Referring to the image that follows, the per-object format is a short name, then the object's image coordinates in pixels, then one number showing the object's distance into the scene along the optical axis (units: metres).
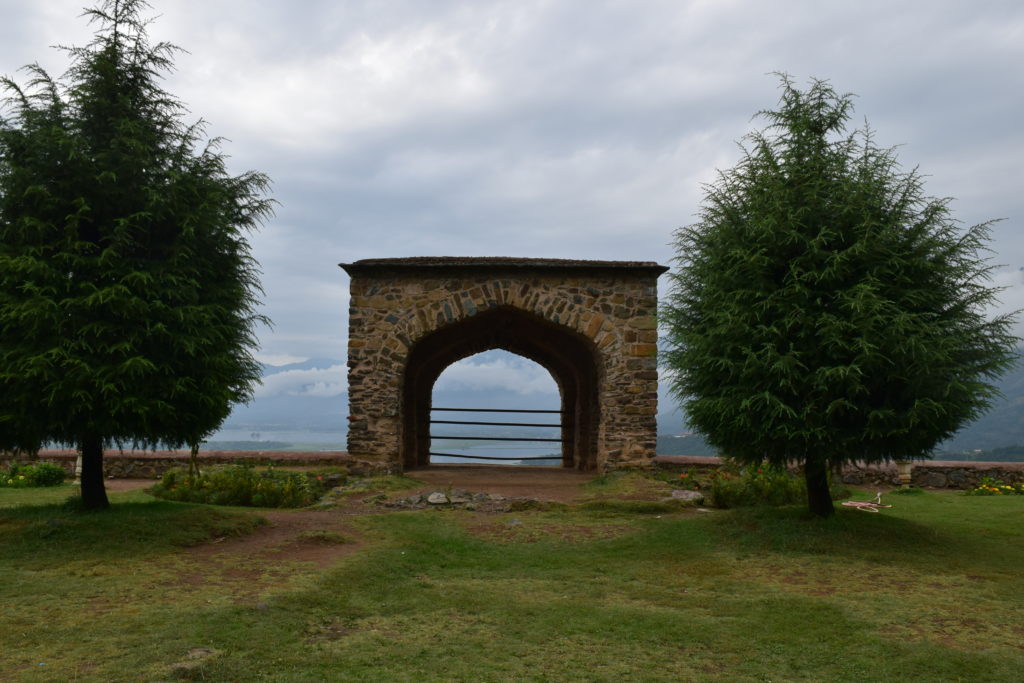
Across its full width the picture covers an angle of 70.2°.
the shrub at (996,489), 14.75
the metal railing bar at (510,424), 19.28
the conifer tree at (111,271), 8.59
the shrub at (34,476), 15.38
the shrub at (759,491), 12.47
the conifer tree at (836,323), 8.74
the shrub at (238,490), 12.55
